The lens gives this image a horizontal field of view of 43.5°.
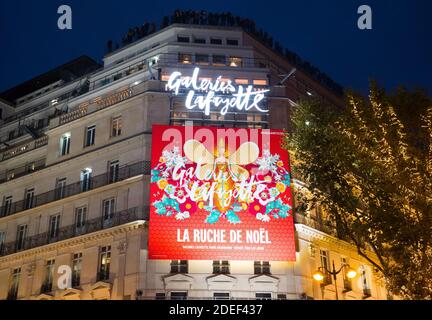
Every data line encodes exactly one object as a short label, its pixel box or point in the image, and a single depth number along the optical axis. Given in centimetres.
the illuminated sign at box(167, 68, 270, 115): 3028
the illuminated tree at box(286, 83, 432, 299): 1897
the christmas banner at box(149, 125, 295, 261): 2678
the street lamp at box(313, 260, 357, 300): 2172
